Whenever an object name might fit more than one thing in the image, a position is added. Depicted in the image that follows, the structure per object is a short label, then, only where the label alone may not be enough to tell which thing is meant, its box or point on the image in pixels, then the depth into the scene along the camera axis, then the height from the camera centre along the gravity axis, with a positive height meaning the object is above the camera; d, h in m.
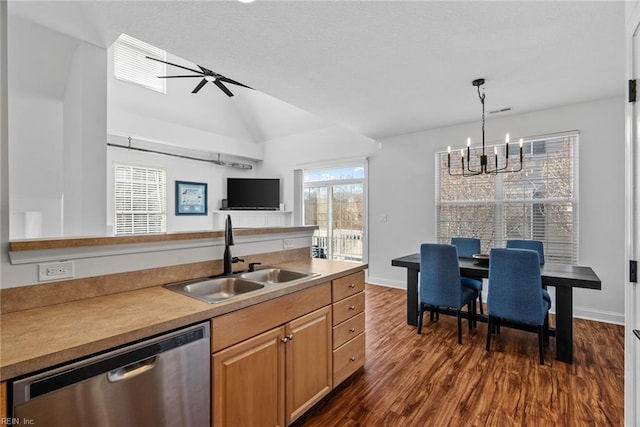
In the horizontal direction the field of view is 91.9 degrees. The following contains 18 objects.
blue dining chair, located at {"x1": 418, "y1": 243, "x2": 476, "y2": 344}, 3.02 -0.69
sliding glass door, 5.81 +0.07
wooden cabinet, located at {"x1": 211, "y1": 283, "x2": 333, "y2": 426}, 1.39 -0.76
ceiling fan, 3.28 +1.55
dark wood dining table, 2.57 -0.61
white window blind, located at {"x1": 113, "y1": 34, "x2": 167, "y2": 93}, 4.80 +2.41
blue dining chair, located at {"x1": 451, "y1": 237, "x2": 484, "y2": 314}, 3.88 -0.43
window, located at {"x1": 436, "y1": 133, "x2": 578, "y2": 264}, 3.86 +0.15
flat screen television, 6.65 +0.41
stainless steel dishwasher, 0.91 -0.59
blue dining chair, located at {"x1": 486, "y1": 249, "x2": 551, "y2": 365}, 2.62 -0.68
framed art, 5.98 +0.29
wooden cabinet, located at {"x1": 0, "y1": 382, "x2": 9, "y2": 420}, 0.83 -0.52
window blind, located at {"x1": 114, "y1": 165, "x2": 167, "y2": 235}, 5.24 +0.23
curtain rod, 5.19 +1.09
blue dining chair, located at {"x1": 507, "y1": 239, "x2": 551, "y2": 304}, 3.52 -0.38
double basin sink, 1.75 -0.43
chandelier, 3.09 +0.65
